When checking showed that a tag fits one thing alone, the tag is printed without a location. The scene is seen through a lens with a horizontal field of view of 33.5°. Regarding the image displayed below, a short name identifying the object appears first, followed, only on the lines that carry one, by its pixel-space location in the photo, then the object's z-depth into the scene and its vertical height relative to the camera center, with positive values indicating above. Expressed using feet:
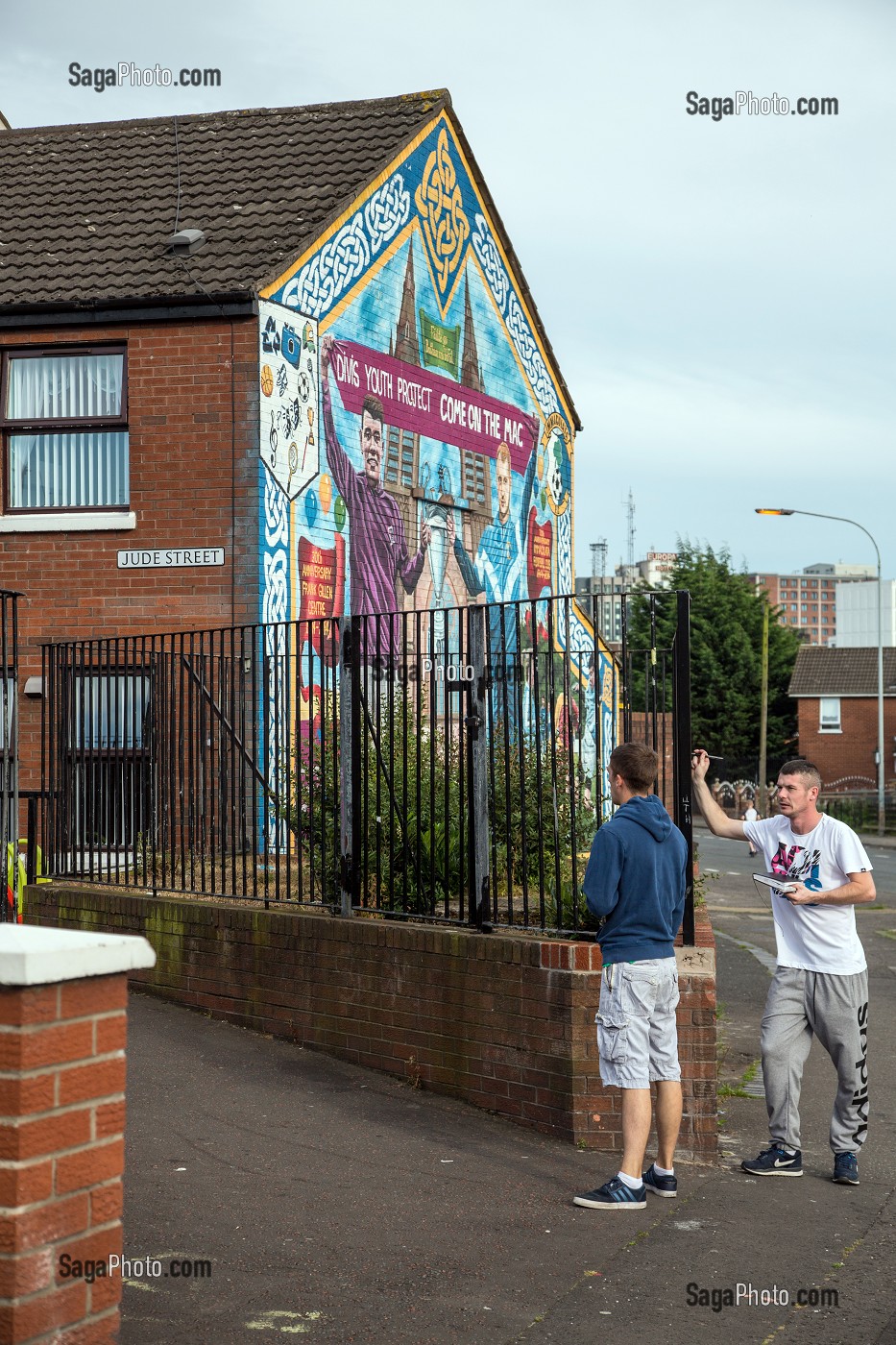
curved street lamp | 125.70 -1.57
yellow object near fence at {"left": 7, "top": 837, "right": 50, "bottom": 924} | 34.58 -3.85
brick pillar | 10.76 -3.10
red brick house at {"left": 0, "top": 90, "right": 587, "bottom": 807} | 44.01 +10.91
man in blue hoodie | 19.53 -3.41
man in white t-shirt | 21.68 -4.03
